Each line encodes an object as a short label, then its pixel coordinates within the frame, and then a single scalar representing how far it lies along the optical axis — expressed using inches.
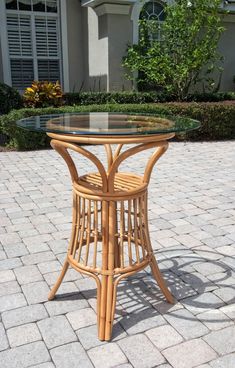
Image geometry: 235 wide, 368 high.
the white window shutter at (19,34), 417.7
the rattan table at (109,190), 83.3
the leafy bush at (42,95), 358.9
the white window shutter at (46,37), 430.9
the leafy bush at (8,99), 356.5
